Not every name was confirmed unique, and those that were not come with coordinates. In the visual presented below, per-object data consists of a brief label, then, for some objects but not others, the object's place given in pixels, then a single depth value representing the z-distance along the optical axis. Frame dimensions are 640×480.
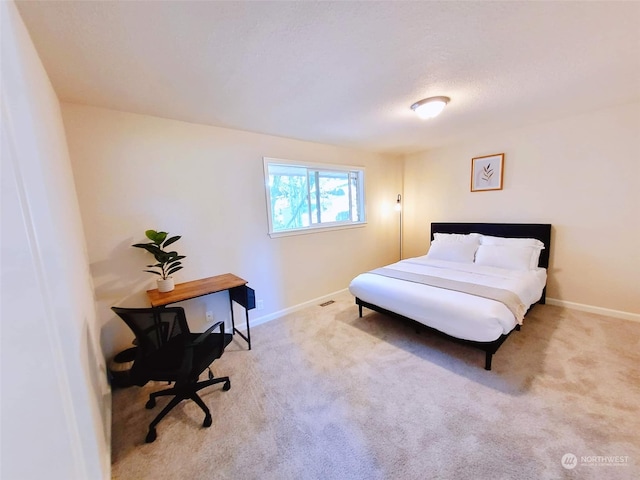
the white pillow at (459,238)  3.50
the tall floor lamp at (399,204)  4.49
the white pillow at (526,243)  2.99
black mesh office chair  1.59
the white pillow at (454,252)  3.35
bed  2.06
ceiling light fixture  2.20
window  3.26
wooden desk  2.17
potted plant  2.17
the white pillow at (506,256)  2.96
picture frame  3.51
